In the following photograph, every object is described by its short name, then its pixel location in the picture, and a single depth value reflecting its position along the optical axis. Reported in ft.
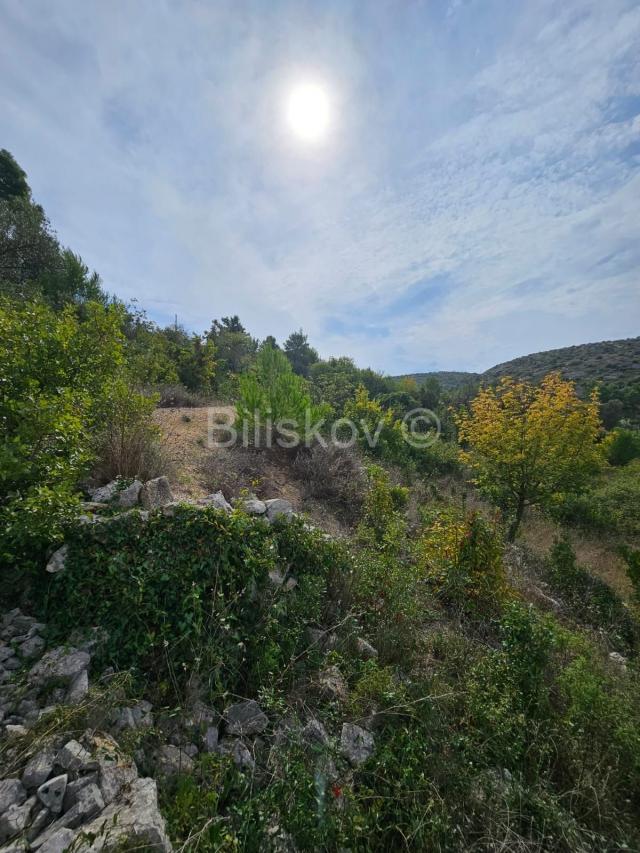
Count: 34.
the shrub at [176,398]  28.36
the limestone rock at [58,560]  6.99
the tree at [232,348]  60.97
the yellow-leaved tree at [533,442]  18.34
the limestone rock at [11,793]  4.14
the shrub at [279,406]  20.10
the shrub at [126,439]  10.78
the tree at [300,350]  105.19
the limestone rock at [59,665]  5.78
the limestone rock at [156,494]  9.27
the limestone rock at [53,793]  4.19
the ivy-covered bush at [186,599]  6.61
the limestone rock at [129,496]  8.83
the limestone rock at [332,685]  7.05
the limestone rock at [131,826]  3.83
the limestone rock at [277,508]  10.51
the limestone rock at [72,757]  4.56
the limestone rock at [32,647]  6.13
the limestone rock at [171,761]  5.17
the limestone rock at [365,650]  8.18
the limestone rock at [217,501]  10.07
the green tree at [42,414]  6.48
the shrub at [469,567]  10.57
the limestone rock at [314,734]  6.07
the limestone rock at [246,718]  6.08
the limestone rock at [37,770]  4.39
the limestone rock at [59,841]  3.69
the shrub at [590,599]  13.08
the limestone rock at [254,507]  10.61
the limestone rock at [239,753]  5.60
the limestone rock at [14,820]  3.91
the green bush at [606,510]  28.68
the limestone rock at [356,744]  5.99
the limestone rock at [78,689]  5.49
